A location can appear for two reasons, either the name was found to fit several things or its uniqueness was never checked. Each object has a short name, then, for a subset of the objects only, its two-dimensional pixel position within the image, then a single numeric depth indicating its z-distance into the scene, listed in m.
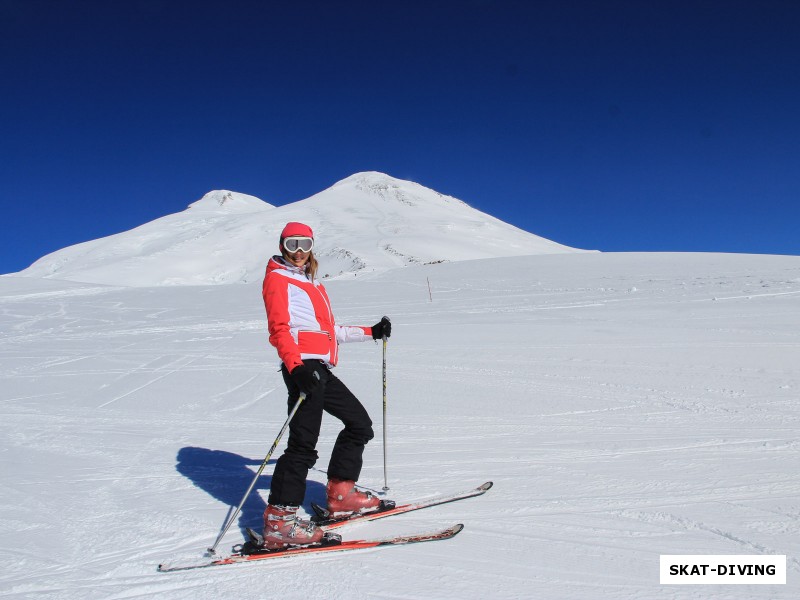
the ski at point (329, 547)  3.03
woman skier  3.22
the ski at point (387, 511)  3.55
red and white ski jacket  3.26
